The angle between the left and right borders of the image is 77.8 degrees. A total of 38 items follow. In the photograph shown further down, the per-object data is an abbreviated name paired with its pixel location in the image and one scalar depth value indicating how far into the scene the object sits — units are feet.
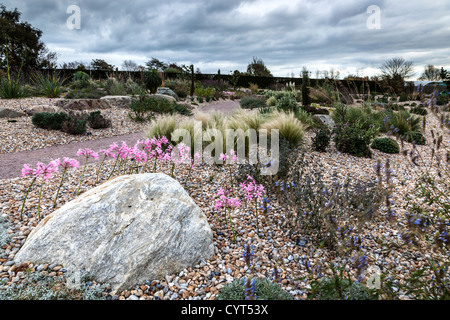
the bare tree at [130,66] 82.93
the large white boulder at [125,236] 7.00
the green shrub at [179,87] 51.27
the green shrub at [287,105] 30.08
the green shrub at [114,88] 41.73
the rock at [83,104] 30.86
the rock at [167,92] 45.63
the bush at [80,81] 45.32
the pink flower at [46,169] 8.93
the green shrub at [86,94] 37.47
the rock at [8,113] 25.69
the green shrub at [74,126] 23.70
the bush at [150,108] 30.58
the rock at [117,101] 35.29
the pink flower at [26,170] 8.87
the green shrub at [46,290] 6.17
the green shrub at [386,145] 20.07
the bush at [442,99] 48.48
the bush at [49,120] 23.61
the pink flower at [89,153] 10.50
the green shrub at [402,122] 24.61
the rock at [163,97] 39.52
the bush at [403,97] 59.70
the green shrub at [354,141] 18.65
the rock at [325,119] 26.30
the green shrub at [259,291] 6.35
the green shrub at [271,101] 41.73
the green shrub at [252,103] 43.78
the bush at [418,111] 40.04
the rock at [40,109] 26.84
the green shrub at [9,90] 33.30
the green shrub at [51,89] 36.27
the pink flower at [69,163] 9.49
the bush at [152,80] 42.06
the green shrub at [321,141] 18.43
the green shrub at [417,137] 23.02
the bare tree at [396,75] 56.59
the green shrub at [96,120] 25.86
